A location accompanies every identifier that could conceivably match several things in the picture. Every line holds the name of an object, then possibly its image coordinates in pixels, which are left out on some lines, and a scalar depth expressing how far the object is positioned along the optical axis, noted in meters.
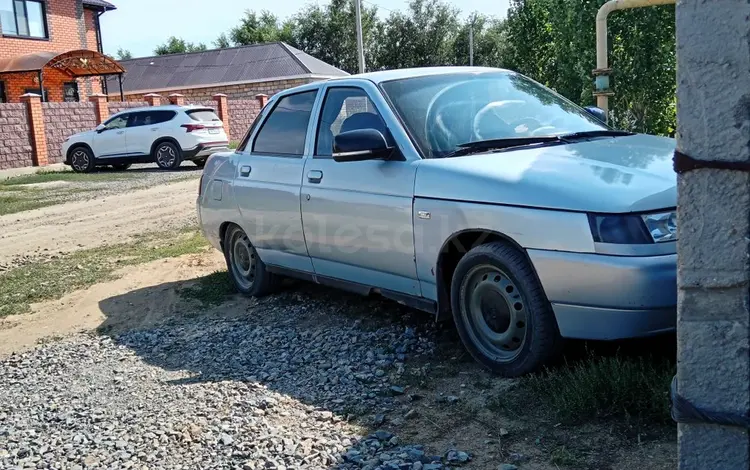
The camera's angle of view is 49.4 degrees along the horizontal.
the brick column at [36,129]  23.88
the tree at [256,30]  69.12
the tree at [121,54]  90.69
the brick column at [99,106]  26.23
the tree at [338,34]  58.00
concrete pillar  2.10
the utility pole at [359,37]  31.47
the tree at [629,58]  10.48
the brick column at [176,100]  29.34
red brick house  28.61
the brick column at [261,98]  34.62
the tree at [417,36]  58.06
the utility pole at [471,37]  55.62
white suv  21.84
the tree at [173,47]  82.94
